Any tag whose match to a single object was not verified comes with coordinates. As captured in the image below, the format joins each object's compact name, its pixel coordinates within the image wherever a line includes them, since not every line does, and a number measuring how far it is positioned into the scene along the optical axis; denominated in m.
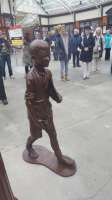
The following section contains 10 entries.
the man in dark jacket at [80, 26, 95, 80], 6.26
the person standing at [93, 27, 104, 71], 6.90
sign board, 9.98
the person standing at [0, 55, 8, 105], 4.47
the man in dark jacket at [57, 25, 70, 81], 5.73
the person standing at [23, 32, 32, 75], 6.13
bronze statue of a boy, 1.75
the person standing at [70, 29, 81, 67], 8.12
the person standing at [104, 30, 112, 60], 9.26
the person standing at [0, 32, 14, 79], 6.36
